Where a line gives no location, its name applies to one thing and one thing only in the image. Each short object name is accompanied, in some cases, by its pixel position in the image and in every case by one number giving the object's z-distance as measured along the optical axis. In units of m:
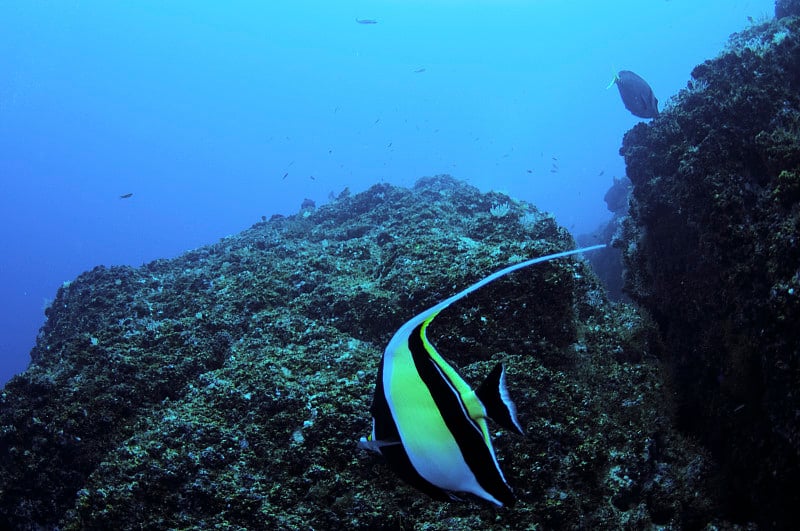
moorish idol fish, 0.90
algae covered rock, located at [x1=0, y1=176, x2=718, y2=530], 2.66
